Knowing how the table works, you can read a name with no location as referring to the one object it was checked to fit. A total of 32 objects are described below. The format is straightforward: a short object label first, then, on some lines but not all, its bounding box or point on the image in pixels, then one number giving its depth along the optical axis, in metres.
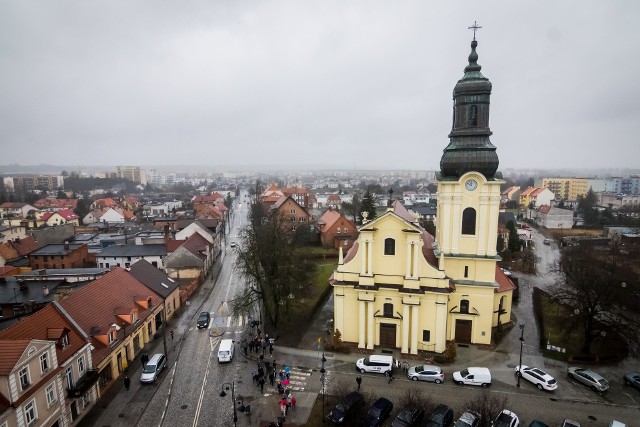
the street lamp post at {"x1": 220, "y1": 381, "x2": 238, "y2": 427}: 22.55
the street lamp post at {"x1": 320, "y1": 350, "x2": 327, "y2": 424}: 25.97
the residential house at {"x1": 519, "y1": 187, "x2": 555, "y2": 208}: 120.02
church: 29.14
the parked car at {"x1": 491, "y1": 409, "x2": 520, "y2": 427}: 20.94
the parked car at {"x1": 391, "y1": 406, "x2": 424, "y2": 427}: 21.42
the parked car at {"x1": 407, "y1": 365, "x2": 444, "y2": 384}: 26.41
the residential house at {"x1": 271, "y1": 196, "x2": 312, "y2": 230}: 83.25
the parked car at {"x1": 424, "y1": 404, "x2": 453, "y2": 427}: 21.46
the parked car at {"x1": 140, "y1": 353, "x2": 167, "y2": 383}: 27.02
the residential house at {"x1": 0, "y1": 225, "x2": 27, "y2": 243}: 65.31
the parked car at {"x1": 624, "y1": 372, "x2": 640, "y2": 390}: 25.03
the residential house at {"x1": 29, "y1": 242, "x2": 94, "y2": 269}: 52.25
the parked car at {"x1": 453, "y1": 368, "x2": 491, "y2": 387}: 25.78
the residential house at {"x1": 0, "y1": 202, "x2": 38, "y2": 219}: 101.21
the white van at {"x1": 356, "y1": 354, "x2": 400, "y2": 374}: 27.52
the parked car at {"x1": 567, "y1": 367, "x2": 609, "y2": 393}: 24.77
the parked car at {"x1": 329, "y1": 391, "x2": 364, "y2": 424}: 22.25
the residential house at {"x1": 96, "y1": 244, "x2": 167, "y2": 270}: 52.66
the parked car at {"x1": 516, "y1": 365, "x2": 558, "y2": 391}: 25.02
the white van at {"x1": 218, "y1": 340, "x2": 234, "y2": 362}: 29.49
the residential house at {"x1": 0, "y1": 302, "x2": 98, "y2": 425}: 21.58
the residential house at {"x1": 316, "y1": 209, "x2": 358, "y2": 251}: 66.64
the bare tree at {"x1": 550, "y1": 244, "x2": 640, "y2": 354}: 28.22
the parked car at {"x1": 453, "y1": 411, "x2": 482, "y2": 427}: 21.06
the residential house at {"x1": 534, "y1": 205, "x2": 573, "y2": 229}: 91.12
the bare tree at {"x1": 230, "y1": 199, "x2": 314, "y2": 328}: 36.25
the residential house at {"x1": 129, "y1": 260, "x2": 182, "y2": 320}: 38.03
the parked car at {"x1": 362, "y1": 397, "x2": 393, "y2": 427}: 21.88
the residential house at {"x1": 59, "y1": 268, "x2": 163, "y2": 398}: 26.72
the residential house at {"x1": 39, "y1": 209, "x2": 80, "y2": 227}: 88.25
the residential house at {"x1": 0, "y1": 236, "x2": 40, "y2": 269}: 53.75
